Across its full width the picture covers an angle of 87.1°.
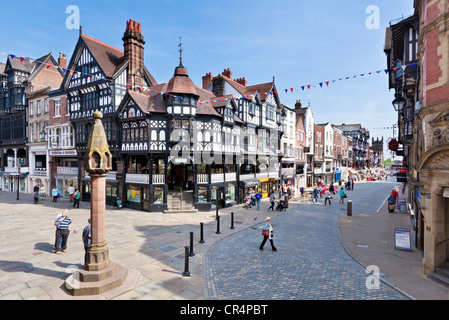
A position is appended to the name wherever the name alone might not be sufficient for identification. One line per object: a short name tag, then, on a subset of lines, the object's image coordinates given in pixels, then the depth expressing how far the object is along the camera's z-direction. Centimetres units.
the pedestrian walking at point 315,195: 2401
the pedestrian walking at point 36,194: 2252
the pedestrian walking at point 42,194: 2486
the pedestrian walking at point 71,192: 2279
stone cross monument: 679
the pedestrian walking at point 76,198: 2038
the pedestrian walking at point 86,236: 841
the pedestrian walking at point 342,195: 2323
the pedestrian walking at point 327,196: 2351
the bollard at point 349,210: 1803
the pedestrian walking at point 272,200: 1972
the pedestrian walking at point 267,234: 1033
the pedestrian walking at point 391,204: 1922
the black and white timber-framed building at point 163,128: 1970
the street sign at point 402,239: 1025
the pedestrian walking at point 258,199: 2035
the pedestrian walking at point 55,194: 2320
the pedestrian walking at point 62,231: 978
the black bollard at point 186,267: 795
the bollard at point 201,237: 1149
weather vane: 2050
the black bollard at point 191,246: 968
